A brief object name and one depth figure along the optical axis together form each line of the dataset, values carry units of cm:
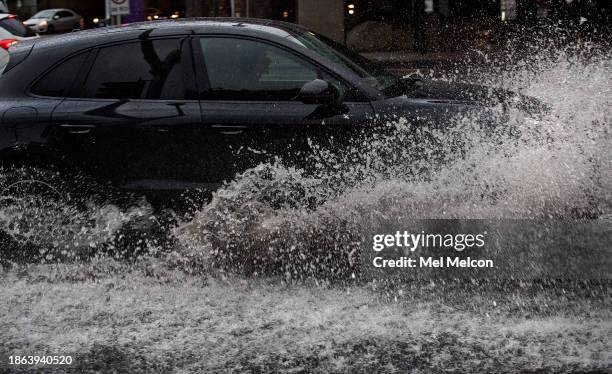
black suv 556
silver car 4153
